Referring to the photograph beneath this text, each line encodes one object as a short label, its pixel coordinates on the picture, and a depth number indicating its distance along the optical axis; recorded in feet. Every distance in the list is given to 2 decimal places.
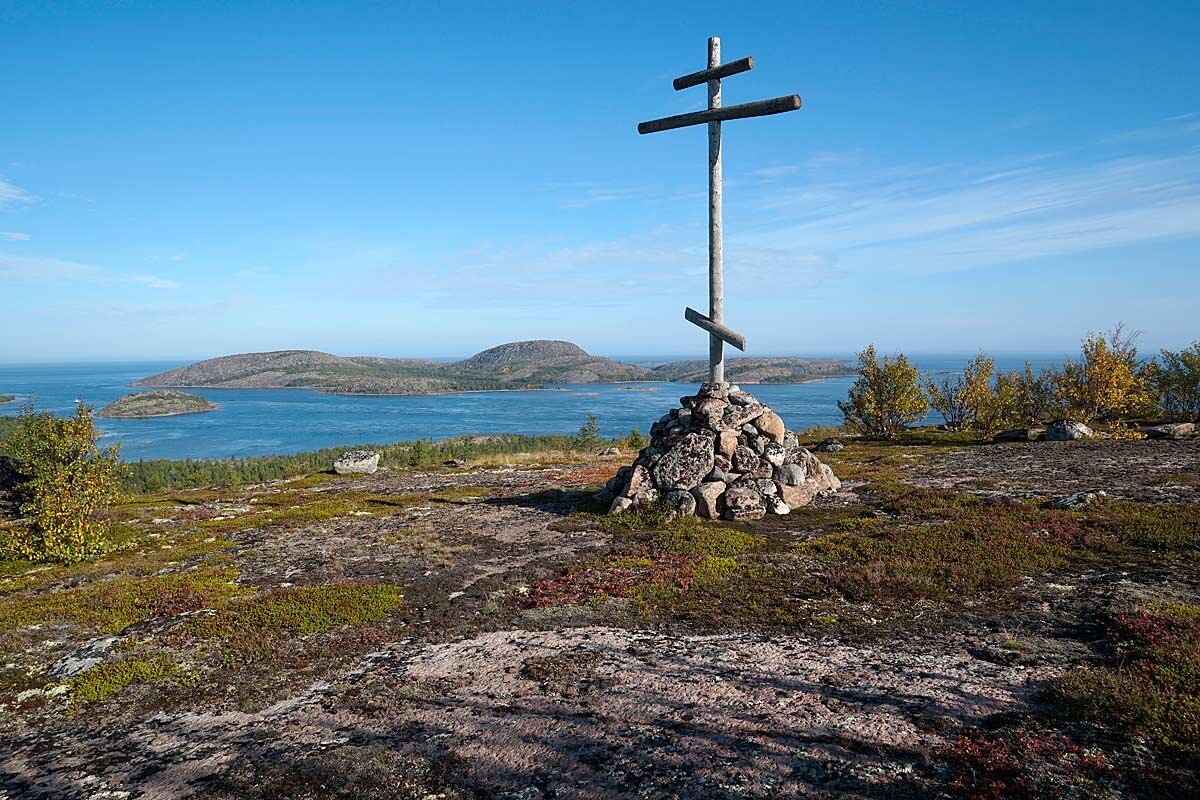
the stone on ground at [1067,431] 112.78
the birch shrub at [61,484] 61.67
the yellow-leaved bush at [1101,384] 123.65
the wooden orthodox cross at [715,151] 66.18
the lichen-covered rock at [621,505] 71.41
